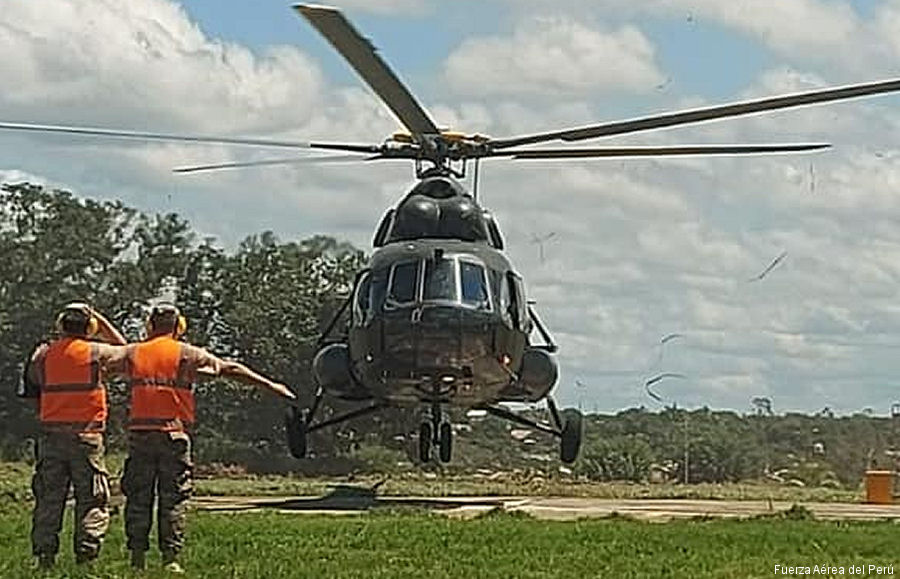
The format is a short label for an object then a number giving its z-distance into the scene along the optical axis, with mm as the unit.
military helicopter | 26828
